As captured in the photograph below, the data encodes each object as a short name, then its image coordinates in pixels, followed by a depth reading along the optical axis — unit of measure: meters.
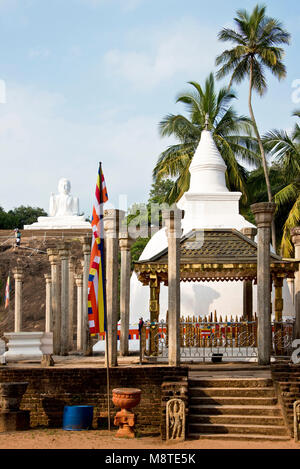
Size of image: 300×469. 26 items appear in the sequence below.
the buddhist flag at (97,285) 12.28
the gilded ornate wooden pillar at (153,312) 15.95
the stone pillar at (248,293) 19.81
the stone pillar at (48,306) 23.01
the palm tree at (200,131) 36.50
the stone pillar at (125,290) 18.86
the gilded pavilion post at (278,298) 16.95
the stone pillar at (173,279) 13.24
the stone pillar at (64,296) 18.55
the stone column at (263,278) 13.86
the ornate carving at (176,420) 10.53
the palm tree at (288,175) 29.45
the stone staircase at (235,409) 10.71
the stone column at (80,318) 23.09
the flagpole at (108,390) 11.19
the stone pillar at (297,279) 16.19
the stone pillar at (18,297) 25.72
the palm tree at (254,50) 32.41
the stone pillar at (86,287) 18.95
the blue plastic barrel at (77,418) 11.59
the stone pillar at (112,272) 13.83
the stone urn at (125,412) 10.95
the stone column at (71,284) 19.66
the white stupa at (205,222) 22.45
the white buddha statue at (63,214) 53.50
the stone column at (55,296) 18.89
